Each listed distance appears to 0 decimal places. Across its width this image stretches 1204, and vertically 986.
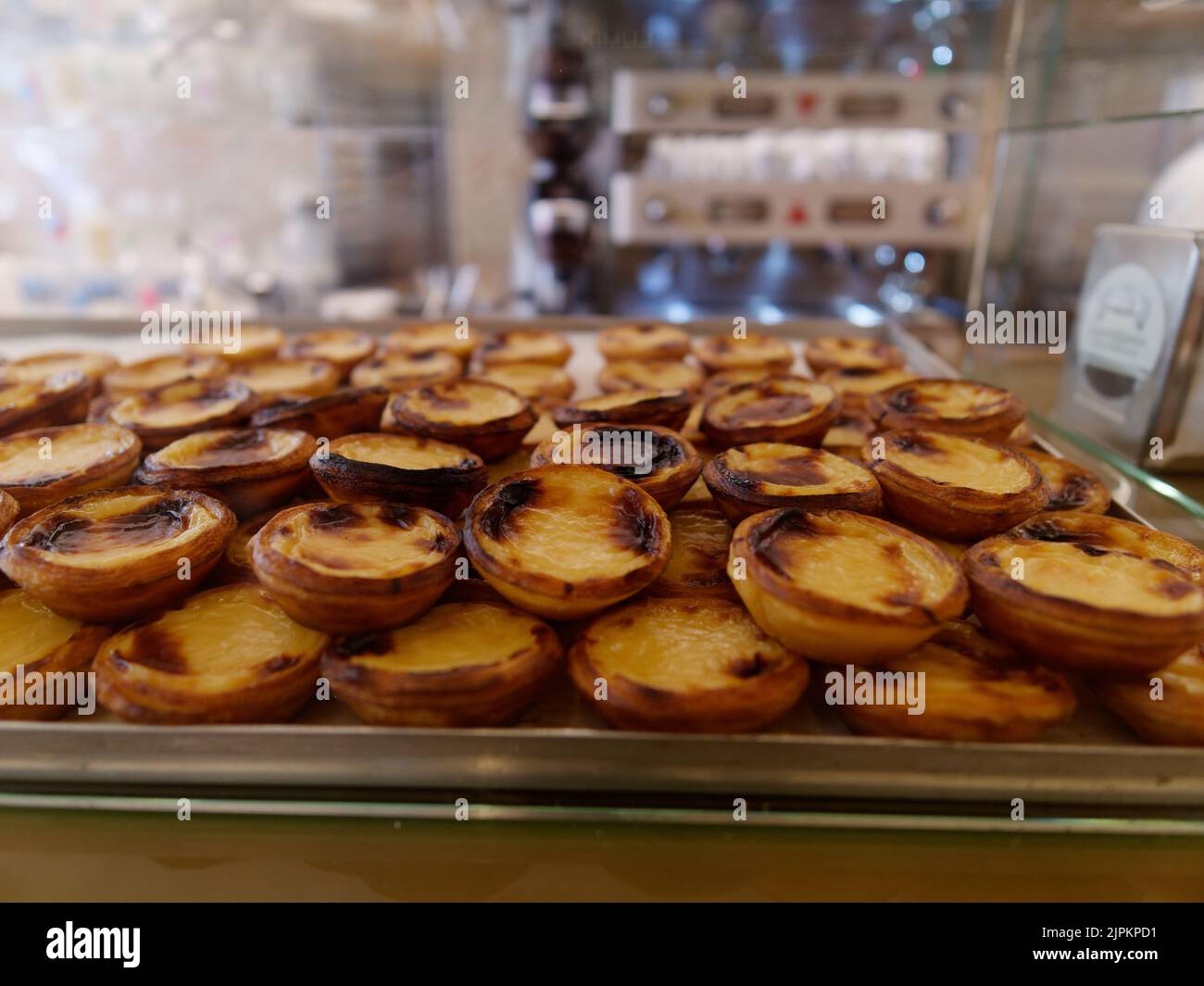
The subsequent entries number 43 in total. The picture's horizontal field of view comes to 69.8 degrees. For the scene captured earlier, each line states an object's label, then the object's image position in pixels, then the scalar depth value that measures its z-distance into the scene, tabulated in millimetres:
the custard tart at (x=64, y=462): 357
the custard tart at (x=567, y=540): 291
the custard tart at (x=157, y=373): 497
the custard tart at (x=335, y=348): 557
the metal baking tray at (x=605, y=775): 253
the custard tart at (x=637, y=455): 354
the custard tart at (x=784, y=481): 331
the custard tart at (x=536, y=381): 509
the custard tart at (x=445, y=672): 263
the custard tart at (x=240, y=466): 360
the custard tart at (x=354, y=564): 282
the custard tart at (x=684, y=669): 265
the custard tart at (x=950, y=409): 413
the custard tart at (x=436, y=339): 581
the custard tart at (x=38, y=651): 279
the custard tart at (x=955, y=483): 334
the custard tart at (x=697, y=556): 322
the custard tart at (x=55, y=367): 511
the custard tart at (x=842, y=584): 268
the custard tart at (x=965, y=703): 268
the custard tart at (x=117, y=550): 294
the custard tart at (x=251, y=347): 559
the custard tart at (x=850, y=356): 555
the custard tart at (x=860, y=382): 494
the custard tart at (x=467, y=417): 404
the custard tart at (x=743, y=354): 557
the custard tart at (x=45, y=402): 438
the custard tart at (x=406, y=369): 506
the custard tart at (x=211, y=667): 268
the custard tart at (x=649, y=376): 511
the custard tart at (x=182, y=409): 416
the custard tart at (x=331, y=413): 418
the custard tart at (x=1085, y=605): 264
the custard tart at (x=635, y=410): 413
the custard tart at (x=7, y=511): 332
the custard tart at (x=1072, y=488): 372
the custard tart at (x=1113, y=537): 319
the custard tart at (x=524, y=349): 566
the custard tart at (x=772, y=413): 405
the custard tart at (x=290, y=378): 505
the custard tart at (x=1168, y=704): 267
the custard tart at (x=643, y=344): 578
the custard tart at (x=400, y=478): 344
